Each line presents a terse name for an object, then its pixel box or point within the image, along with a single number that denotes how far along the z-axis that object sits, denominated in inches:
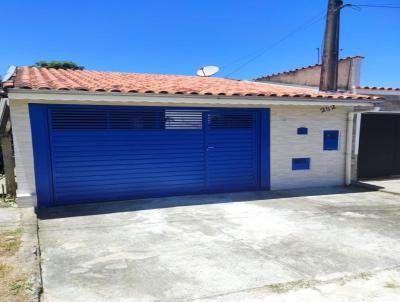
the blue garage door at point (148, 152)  281.0
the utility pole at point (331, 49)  428.5
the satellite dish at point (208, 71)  538.3
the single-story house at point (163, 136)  266.5
